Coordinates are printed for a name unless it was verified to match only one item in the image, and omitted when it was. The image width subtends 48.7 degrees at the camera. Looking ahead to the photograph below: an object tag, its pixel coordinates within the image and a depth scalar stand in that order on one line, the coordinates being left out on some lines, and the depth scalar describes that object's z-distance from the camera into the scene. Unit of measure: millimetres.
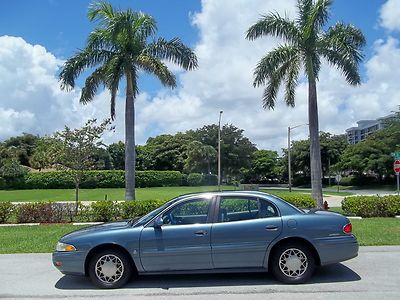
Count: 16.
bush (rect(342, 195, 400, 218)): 15883
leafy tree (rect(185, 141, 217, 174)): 68188
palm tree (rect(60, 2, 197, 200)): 17266
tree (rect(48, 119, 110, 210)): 18672
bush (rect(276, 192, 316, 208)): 15586
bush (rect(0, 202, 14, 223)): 15781
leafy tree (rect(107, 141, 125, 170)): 86250
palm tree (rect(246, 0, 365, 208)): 17297
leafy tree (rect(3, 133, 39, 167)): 84188
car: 6559
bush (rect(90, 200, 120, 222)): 15516
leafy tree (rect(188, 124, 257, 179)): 69875
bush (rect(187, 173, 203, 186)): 64000
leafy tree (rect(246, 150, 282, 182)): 94812
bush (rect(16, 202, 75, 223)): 15758
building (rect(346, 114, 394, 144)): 142562
